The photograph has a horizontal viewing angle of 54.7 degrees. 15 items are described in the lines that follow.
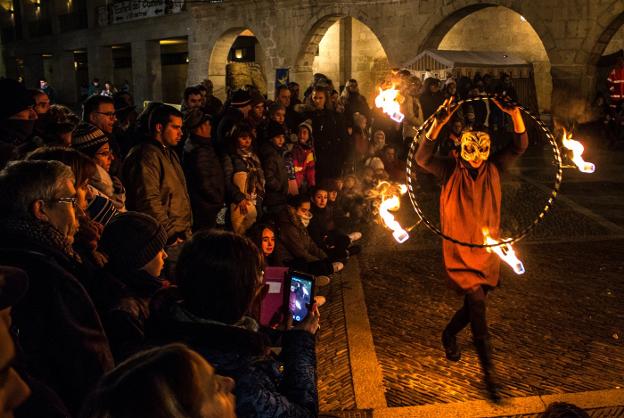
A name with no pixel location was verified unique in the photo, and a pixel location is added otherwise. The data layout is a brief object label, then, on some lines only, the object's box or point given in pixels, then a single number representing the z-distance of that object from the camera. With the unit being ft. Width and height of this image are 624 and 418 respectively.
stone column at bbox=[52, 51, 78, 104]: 121.19
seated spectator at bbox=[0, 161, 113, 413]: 7.70
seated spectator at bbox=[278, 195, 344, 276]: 22.47
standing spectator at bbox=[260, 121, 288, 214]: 24.45
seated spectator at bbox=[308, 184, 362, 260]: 25.57
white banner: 89.40
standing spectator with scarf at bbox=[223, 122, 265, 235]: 21.02
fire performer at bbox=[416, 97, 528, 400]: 15.55
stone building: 52.95
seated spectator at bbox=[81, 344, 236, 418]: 4.34
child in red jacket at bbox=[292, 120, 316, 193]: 28.35
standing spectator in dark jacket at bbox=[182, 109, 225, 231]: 19.90
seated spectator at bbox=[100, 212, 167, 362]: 8.88
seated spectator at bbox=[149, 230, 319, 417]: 6.76
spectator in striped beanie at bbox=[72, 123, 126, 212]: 15.24
